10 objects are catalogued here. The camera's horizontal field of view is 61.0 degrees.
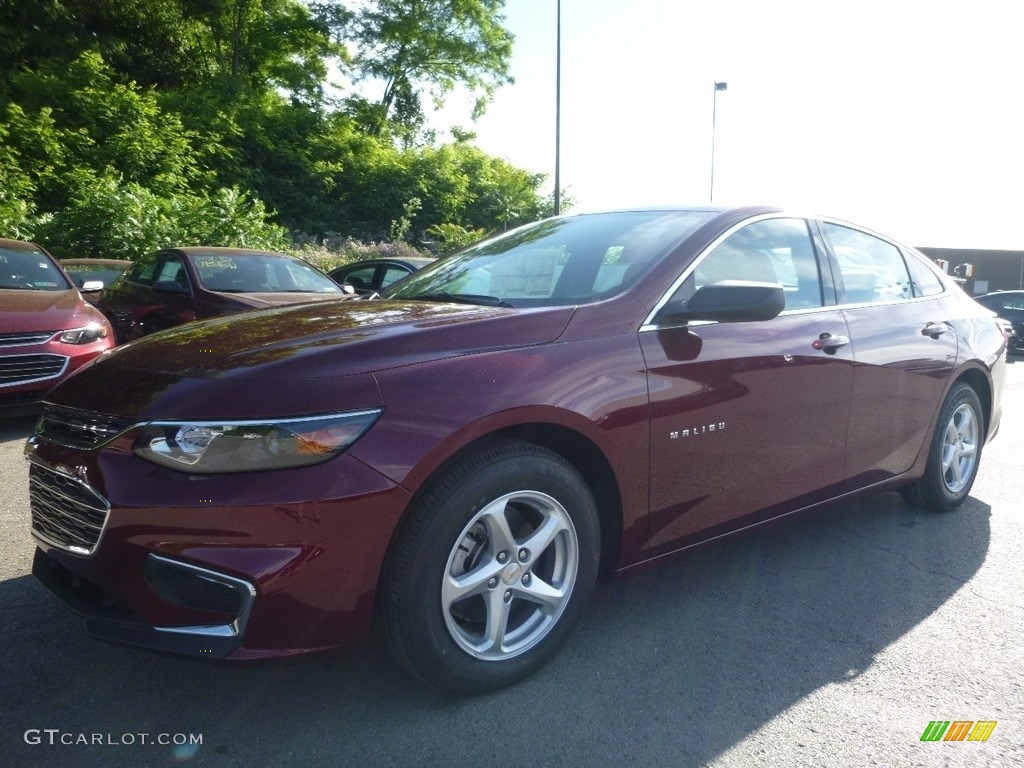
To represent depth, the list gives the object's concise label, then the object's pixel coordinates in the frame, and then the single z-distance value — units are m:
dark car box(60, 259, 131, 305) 11.50
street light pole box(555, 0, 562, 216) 21.45
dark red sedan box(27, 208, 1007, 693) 2.25
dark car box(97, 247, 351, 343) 8.30
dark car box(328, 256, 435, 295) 11.87
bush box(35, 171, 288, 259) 17.08
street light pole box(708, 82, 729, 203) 26.42
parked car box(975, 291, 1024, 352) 18.11
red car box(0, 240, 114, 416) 6.16
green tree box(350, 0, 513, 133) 34.22
